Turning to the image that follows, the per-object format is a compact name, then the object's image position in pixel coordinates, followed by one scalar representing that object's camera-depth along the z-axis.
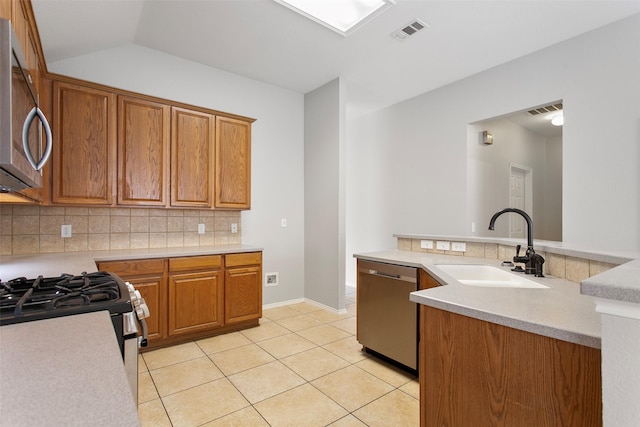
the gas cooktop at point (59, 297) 0.99
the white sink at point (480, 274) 1.85
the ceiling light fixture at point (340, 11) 2.58
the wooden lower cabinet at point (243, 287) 3.17
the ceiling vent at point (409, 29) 2.82
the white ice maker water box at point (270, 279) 4.06
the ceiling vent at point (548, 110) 4.17
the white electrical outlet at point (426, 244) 2.76
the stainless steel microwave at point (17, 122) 0.84
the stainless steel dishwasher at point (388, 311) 2.27
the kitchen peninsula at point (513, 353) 0.87
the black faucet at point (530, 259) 1.69
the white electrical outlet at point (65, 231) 2.78
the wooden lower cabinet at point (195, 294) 2.84
